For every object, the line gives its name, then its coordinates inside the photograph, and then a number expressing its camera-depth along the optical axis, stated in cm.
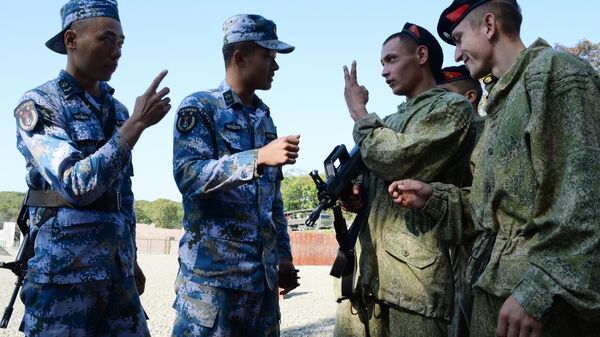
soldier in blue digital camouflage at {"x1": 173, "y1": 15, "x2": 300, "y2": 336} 314
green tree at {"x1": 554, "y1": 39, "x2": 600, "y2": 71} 2197
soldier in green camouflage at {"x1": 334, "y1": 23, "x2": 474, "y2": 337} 317
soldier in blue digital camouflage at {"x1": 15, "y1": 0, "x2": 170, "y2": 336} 304
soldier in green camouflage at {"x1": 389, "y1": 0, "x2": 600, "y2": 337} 204
